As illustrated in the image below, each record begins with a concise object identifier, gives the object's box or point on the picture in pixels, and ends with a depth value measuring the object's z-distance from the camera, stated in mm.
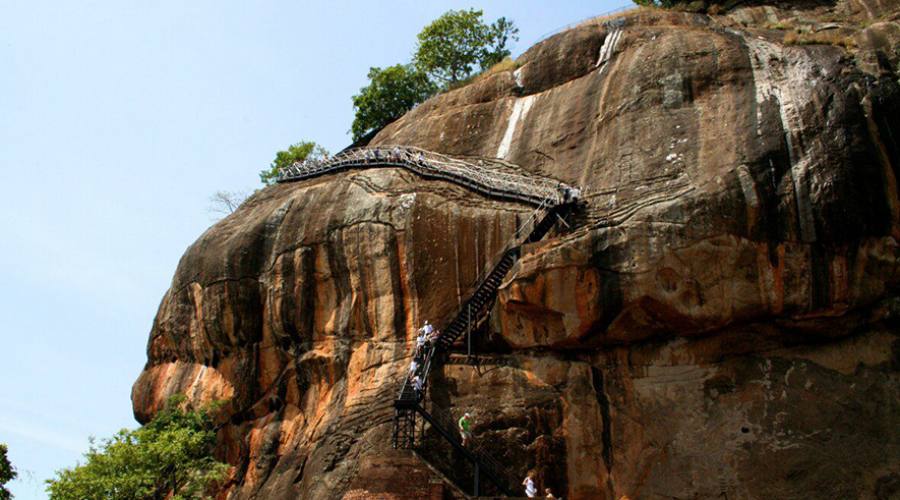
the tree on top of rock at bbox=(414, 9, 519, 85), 50656
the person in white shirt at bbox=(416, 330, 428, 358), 24906
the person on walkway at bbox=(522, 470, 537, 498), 22109
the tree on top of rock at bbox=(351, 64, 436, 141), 49719
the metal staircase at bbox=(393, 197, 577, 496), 23250
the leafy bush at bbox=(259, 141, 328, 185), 52969
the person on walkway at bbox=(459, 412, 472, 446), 23375
